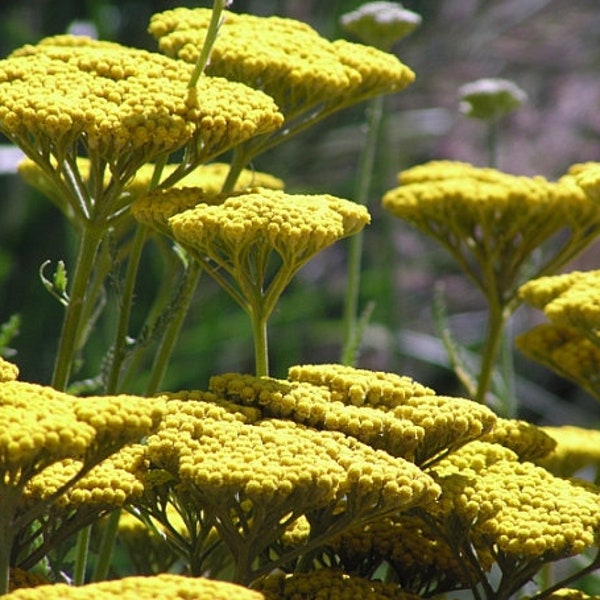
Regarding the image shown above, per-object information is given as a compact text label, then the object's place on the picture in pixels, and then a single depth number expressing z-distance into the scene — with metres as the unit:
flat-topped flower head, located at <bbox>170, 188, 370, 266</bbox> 2.48
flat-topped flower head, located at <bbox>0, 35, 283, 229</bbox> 2.48
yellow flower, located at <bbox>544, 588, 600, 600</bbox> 2.50
